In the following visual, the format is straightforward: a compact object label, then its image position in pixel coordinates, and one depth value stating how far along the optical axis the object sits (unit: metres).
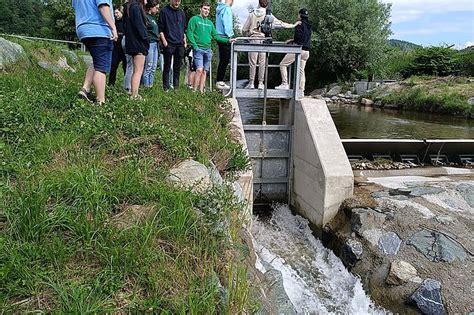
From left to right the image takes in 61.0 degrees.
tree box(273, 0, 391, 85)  29.02
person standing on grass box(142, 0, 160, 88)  6.66
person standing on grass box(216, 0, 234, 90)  7.73
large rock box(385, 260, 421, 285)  5.17
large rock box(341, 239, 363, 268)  5.81
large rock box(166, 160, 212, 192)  3.25
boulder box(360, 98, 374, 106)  24.44
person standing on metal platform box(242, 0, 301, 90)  8.35
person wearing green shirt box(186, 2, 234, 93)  7.56
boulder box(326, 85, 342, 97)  28.89
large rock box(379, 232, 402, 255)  5.61
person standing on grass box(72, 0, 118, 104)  4.60
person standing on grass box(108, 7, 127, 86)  7.06
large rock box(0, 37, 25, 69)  7.63
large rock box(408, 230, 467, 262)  5.36
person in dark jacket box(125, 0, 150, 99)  5.63
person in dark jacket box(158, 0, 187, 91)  7.07
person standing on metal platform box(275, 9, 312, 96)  8.26
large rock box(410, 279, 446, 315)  4.78
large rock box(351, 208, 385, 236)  6.00
